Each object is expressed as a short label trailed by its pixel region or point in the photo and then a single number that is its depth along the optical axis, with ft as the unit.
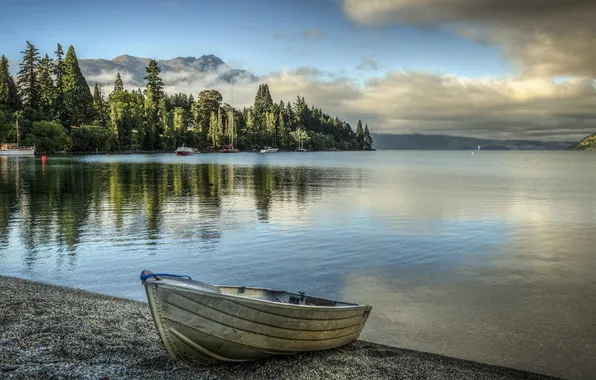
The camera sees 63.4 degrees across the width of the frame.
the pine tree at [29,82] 508.94
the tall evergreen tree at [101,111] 563.48
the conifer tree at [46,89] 505.25
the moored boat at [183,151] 557.74
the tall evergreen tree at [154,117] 604.49
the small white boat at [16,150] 412.38
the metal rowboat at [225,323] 29.04
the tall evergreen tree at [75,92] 530.27
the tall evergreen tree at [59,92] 501.15
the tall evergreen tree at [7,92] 462.19
